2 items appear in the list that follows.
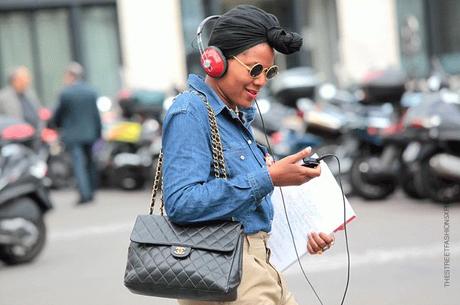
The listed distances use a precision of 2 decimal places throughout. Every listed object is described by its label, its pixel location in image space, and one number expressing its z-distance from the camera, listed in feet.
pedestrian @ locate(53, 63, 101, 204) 44.83
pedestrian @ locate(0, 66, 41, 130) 46.65
